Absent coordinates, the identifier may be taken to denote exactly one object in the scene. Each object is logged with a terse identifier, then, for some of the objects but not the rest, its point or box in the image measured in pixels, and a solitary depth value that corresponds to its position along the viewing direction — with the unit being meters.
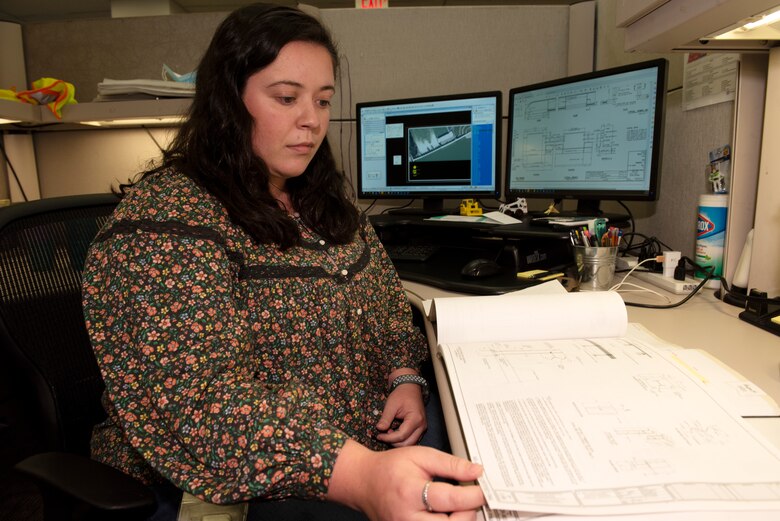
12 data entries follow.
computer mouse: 1.06
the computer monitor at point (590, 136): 1.14
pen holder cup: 1.02
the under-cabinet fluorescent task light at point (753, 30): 0.70
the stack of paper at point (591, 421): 0.38
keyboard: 1.32
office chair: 0.68
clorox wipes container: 1.02
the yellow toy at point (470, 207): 1.46
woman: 0.50
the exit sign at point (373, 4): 1.82
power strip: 1.00
